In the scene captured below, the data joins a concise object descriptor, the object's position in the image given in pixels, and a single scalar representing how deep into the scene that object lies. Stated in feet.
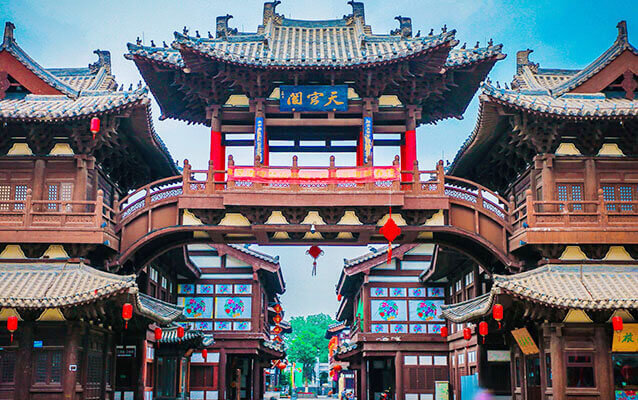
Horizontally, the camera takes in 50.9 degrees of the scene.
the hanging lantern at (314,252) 71.20
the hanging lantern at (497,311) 55.88
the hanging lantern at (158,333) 69.67
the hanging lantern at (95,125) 59.52
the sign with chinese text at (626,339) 57.77
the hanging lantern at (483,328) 62.24
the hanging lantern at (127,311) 55.62
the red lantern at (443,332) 89.71
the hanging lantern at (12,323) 55.36
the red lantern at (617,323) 54.44
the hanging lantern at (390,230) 62.80
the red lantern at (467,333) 70.28
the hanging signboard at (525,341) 61.98
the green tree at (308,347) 253.03
